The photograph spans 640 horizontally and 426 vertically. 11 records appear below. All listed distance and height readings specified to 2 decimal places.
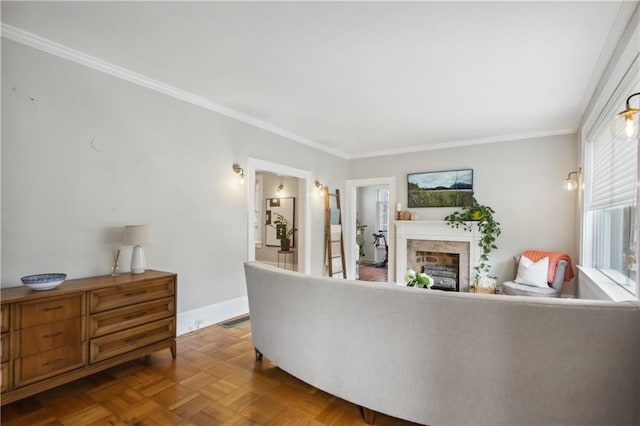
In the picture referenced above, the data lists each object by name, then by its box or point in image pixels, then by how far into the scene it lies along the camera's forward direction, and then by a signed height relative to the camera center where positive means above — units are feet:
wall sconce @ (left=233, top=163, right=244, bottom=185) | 12.63 +1.71
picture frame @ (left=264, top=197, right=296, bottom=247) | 21.25 -0.20
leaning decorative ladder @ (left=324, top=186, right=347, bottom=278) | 18.49 -1.40
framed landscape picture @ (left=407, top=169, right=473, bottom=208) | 16.70 +1.53
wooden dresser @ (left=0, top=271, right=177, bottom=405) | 6.16 -2.72
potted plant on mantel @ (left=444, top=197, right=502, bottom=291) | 15.64 -0.82
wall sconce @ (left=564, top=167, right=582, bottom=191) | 12.66 +1.47
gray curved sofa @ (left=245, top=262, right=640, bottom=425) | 4.45 -2.25
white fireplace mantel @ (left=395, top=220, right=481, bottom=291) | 16.03 -1.08
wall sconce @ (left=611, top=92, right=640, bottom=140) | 5.13 +1.57
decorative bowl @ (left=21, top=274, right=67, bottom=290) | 6.61 -1.57
